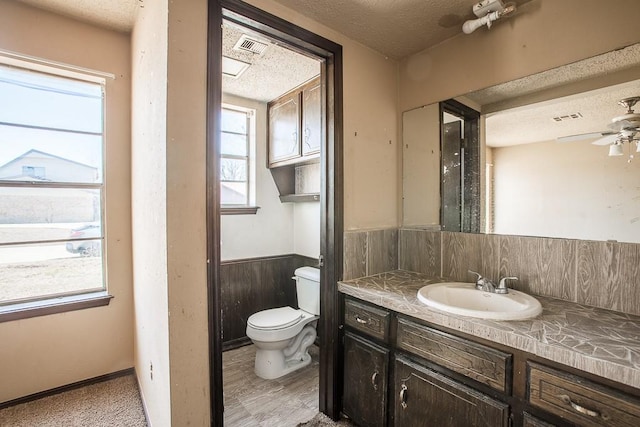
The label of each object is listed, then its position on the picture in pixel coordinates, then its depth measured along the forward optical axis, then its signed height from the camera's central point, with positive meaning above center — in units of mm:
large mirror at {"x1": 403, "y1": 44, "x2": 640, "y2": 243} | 1303 +291
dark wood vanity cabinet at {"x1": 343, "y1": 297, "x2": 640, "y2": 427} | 934 -675
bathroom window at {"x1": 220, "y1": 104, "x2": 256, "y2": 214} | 2924 +527
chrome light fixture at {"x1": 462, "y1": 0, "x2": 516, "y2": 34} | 1476 +1004
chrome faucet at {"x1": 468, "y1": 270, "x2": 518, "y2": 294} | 1496 -387
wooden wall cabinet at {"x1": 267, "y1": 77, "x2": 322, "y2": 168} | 2406 +753
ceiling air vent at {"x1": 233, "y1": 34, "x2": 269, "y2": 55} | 1869 +1074
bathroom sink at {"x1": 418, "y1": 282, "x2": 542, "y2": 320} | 1203 -425
